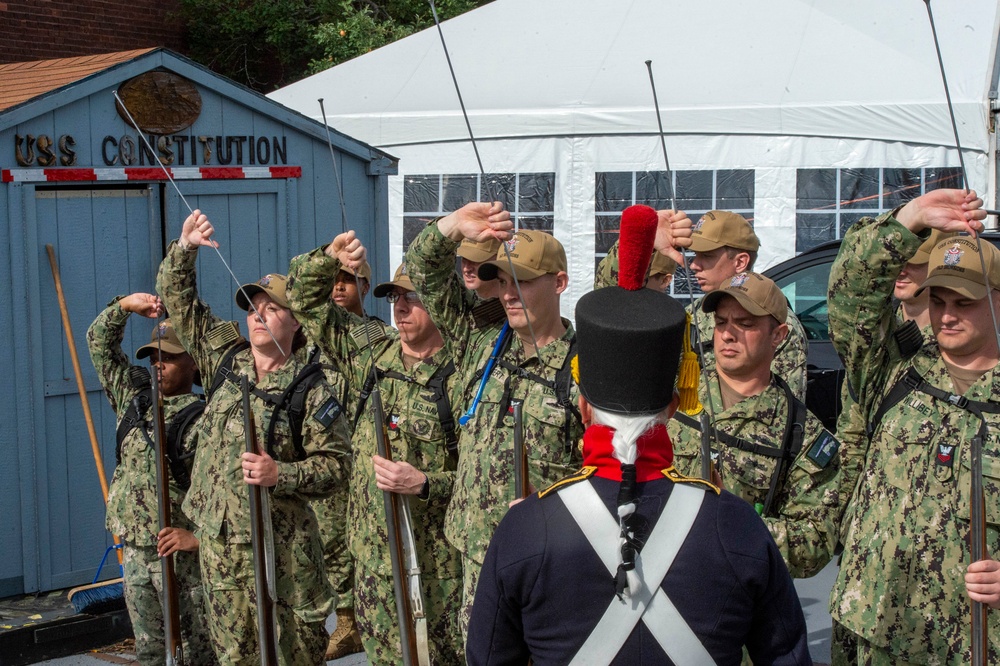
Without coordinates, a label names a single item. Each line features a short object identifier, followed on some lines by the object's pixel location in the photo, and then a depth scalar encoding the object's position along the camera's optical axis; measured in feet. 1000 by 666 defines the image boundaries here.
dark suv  23.88
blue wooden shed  20.49
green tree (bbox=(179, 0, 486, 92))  52.06
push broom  20.36
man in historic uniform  7.43
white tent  32.76
